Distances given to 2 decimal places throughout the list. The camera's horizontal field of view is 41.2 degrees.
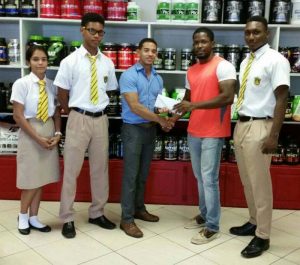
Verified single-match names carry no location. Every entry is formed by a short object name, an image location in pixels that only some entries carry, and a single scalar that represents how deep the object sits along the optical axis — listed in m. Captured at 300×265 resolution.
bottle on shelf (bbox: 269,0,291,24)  3.41
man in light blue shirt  2.83
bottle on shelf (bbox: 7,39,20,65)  3.61
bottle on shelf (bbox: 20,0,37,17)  3.54
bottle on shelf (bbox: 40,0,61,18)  3.50
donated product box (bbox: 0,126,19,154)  3.67
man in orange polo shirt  2.68
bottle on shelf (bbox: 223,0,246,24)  3.44
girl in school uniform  2.78
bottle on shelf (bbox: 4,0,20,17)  3.55
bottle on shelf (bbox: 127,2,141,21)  3.52
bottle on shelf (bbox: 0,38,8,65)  3.59
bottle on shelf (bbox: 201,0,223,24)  3.44
